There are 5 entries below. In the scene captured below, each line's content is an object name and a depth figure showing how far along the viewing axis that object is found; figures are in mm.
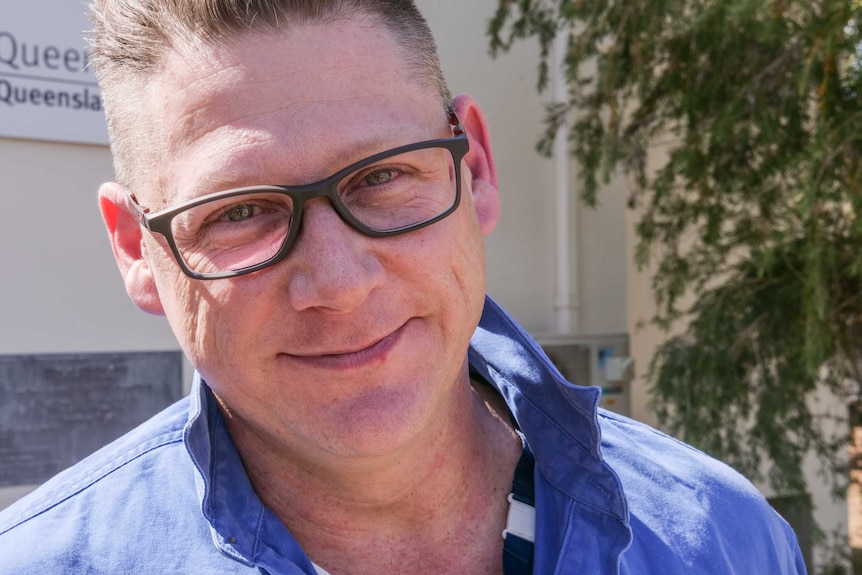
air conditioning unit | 5082
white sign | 3779
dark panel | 3793
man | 1286
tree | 2990
